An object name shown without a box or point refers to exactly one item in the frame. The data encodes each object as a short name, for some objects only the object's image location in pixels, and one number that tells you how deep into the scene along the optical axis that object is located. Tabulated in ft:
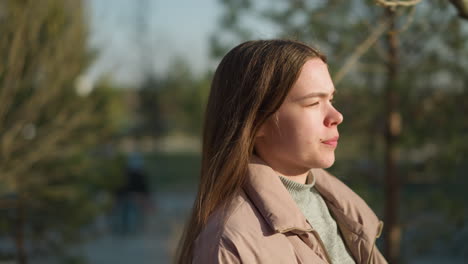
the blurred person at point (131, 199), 32.94
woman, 4.46
